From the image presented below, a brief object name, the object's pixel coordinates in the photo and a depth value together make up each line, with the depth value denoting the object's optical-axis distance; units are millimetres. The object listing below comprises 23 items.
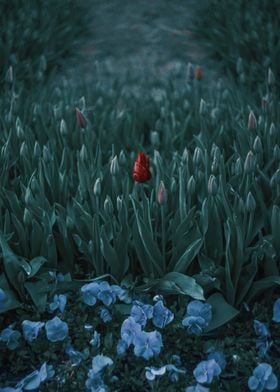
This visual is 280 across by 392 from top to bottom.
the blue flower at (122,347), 2074
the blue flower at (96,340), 2115
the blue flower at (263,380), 1992
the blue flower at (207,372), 1981
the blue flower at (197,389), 1967
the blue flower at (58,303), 2246
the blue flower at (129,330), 2059
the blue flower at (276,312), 2229
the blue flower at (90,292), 2225
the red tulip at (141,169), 2269
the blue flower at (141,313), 2139
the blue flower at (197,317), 2156
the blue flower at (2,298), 2268
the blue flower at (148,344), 2033
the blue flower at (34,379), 2008
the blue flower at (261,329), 2195
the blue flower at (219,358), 2080
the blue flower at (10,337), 2193
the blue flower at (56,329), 2137
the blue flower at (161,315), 2164
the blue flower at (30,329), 2164
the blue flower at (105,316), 2219
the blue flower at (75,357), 2074
